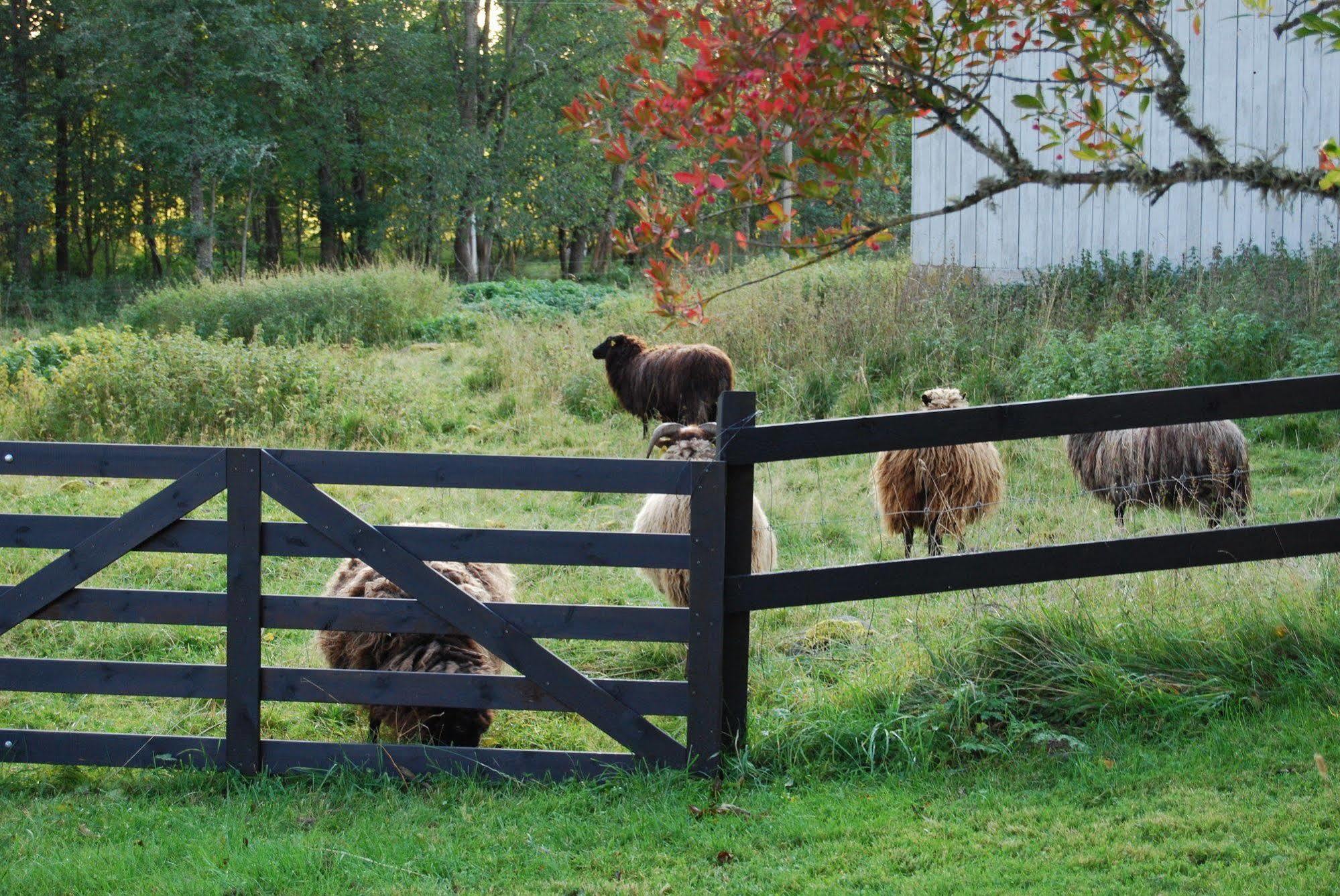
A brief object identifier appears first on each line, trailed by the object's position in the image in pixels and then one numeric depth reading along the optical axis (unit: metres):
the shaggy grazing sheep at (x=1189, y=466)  15.30
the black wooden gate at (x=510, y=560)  9.31
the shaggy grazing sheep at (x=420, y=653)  10.37
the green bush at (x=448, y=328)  38.62
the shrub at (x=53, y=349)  27.47
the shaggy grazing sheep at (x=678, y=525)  13.22
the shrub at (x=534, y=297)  42.34
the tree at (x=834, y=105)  5.73
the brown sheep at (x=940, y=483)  15.26
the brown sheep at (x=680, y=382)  24.95
